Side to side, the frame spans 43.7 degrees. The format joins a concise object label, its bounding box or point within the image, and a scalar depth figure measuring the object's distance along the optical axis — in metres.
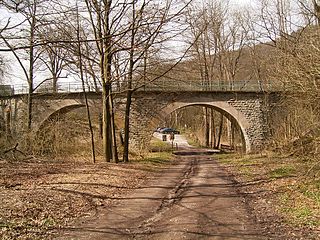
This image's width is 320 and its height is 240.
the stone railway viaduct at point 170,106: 31.31
